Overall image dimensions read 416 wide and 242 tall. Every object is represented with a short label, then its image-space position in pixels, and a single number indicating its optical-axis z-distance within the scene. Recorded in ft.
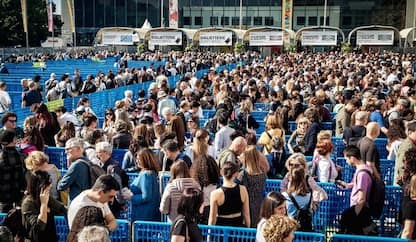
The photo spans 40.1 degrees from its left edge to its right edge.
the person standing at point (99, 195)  16.79
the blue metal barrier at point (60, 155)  31.37
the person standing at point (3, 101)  48.06
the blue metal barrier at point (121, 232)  18.79
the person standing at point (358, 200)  19.94
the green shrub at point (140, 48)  176.11
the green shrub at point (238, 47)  148.61
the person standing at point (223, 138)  29.99
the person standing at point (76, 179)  20.71
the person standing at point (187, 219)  16.33
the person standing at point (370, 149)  24.61
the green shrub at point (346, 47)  157.40
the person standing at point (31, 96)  53.26
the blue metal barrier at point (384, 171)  29.35
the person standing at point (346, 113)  35.94
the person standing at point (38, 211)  17.84
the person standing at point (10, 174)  22.54
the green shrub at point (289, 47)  152.94
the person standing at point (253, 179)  21.62
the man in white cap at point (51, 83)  65.98
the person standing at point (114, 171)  21.24
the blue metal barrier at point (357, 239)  16.97
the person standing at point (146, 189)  21.09
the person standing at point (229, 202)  19.06
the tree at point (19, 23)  223.51
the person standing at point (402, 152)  24.18
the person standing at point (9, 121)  29.53
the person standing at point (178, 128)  30.37
